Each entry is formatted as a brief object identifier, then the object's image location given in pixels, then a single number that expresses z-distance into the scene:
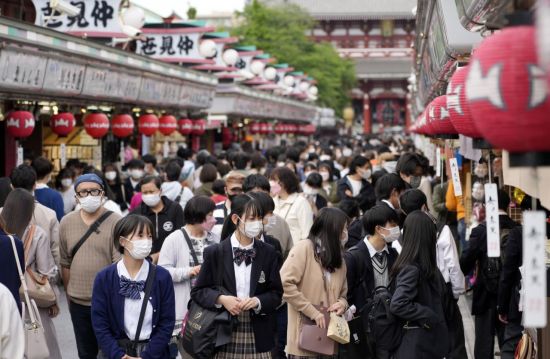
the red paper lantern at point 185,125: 26.33
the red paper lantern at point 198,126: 27.58
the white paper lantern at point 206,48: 26.33
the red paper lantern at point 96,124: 18.16
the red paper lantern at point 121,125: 19.84
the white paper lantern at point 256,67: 37.38
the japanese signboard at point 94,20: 18.31
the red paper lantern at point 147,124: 22.14
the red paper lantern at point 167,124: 23.58
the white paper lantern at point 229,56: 30.75
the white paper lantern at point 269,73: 40.45
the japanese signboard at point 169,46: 25.20
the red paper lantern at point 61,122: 17.17
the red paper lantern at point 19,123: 14.82
